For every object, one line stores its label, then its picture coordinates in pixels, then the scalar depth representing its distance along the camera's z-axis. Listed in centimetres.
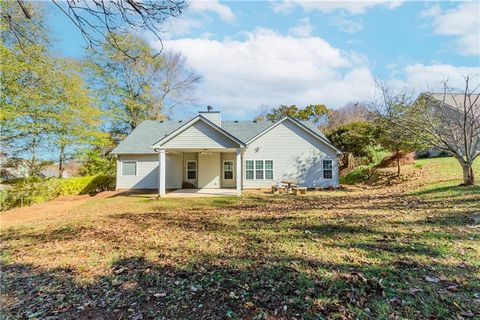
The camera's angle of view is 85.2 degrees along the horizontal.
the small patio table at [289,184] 1586
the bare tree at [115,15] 362
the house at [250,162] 1836
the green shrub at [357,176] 2065
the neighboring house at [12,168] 1661
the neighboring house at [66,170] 2022
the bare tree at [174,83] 2986
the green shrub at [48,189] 1418
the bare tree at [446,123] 1065
